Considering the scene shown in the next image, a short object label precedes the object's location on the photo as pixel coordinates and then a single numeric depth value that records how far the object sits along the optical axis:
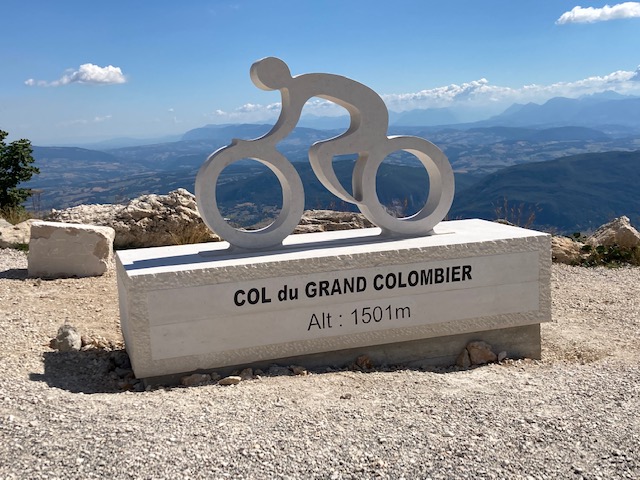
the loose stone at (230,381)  5.63
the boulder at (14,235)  11.67
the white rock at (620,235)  12.20
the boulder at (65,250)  9.52
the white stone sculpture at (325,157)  6.37
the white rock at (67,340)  6.45
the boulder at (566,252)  11.89
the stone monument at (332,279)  5.77
